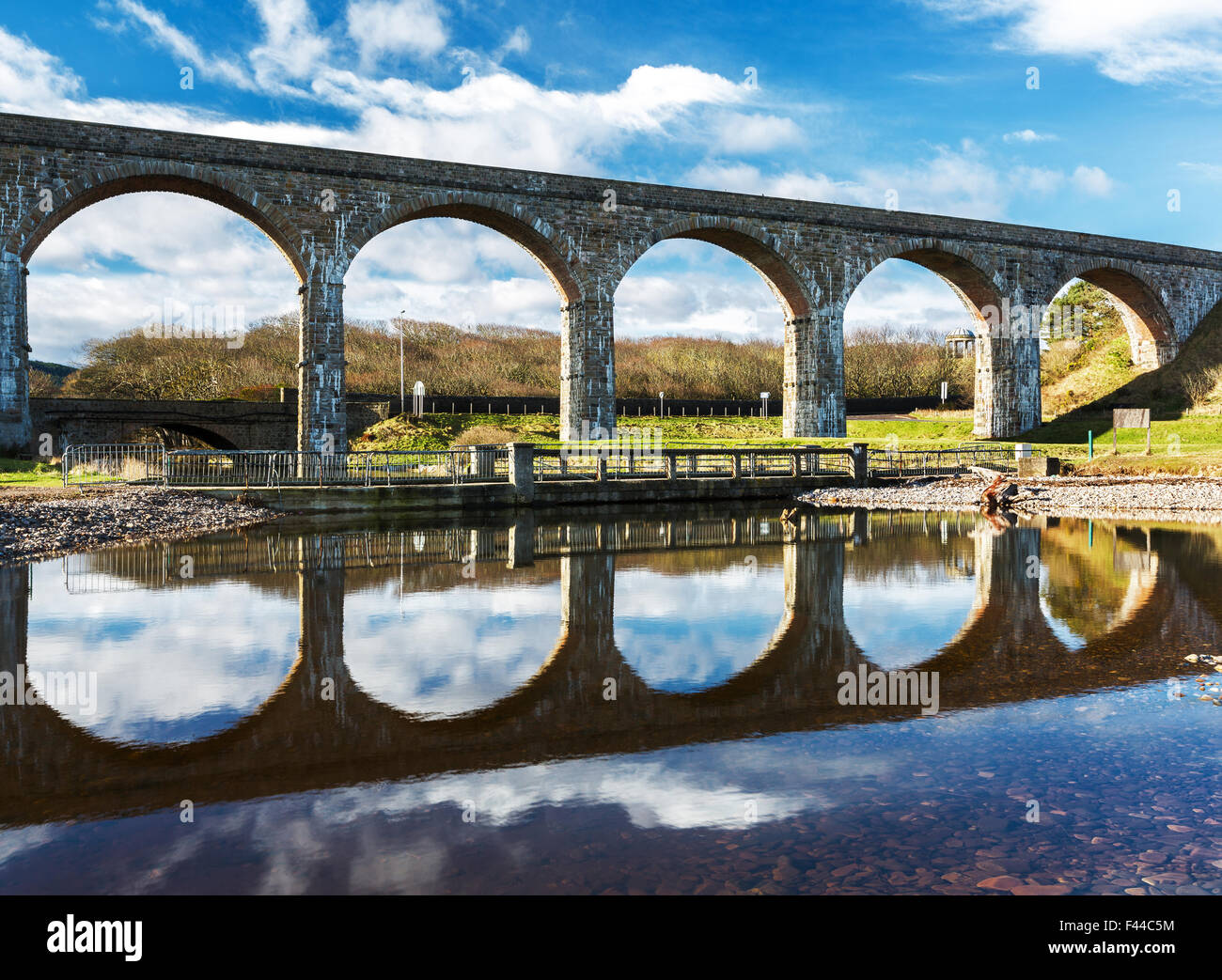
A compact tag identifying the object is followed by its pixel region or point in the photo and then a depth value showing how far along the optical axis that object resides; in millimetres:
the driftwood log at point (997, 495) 22656
